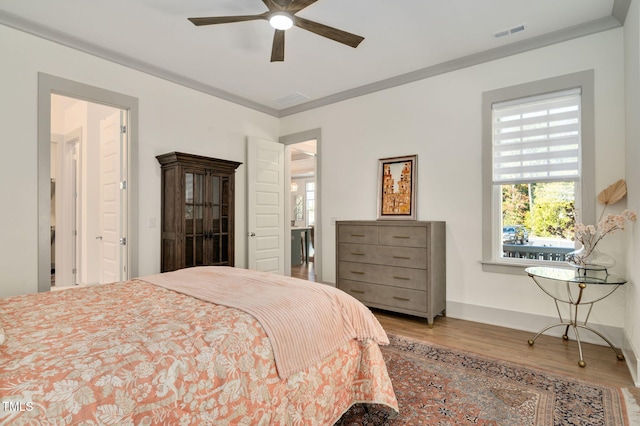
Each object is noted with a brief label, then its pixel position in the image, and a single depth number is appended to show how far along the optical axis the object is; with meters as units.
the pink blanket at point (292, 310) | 1.42
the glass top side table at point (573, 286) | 2.50
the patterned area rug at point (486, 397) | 1.81
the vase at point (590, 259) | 2.72
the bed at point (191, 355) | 0.93
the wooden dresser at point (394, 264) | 3.41
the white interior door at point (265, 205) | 4.63
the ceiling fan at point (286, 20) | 2.33
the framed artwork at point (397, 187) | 3.95
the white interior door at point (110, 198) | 3.64
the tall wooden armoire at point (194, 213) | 3.60
